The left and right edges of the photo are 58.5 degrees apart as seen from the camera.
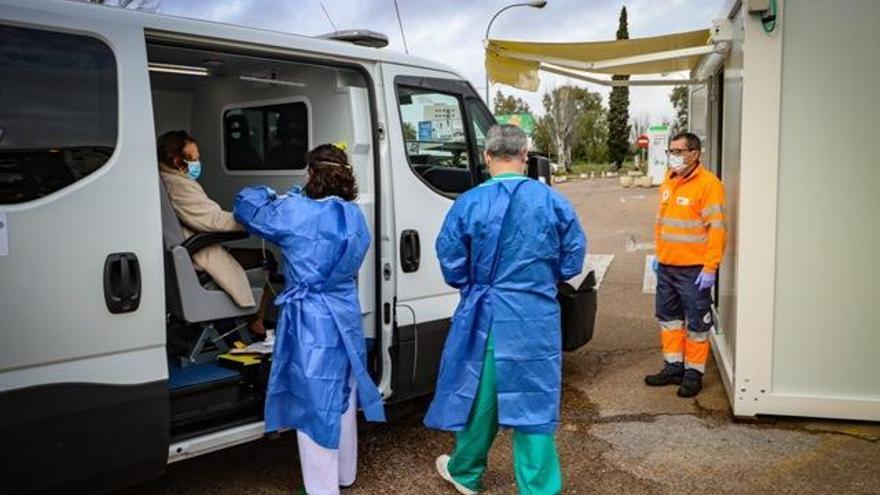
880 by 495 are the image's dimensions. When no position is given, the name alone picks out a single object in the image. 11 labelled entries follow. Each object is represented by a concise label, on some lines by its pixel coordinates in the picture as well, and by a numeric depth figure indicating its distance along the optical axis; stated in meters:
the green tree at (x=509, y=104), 59.38
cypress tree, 57.28
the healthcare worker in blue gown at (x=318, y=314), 3.61
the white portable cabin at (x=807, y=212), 4.45
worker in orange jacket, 5.26
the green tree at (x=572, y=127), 59.59
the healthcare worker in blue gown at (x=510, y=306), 3.49
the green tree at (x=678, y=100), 50.56
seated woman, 4.27
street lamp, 24.33
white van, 2.87
